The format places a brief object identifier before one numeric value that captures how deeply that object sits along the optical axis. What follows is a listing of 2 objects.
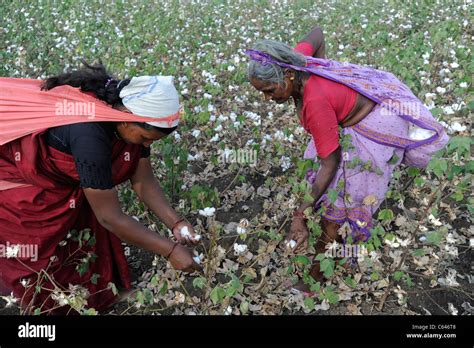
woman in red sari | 1.99
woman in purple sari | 2.23
